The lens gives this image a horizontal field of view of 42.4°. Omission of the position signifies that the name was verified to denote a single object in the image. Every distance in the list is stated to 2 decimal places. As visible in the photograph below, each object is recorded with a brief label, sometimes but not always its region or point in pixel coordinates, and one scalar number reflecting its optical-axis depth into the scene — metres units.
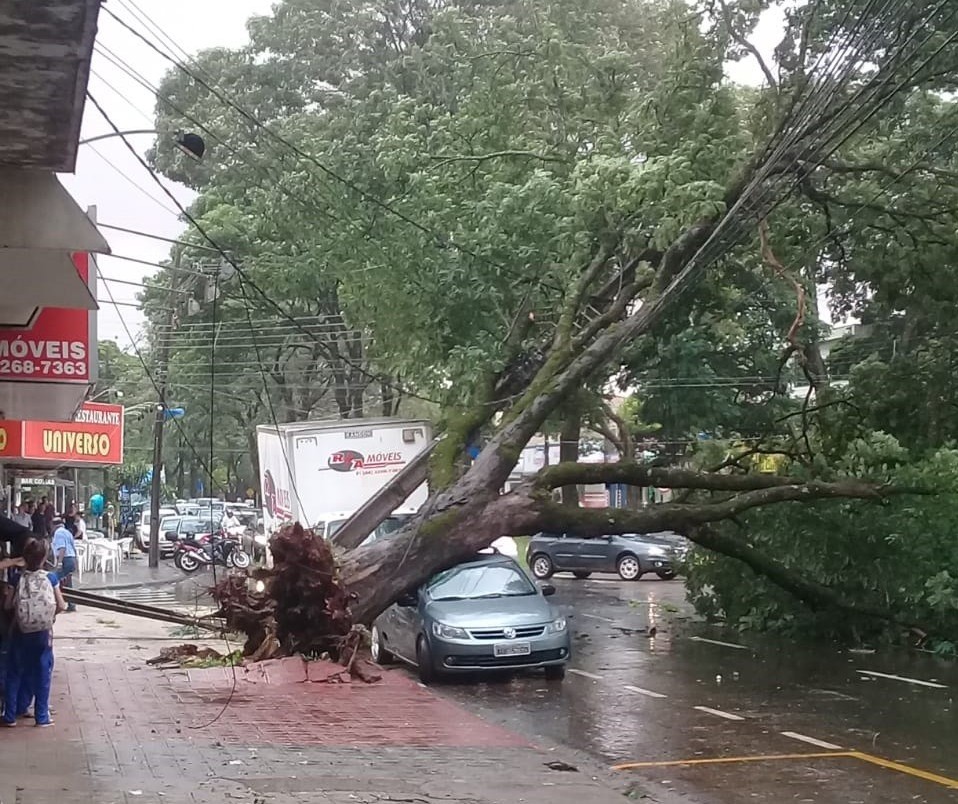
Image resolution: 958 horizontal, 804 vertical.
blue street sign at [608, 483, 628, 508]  58.36
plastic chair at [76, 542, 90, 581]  34.78
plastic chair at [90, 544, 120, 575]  35.44
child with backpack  9.97
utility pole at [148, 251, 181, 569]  34.34
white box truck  24.36
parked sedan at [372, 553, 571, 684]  14.61
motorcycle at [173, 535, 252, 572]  34.44
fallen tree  15.99
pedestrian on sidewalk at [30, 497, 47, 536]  24.10
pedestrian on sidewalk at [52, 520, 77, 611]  22.12
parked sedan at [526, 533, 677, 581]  31.06
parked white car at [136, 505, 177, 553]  50.16
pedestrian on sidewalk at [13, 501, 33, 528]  21.67
